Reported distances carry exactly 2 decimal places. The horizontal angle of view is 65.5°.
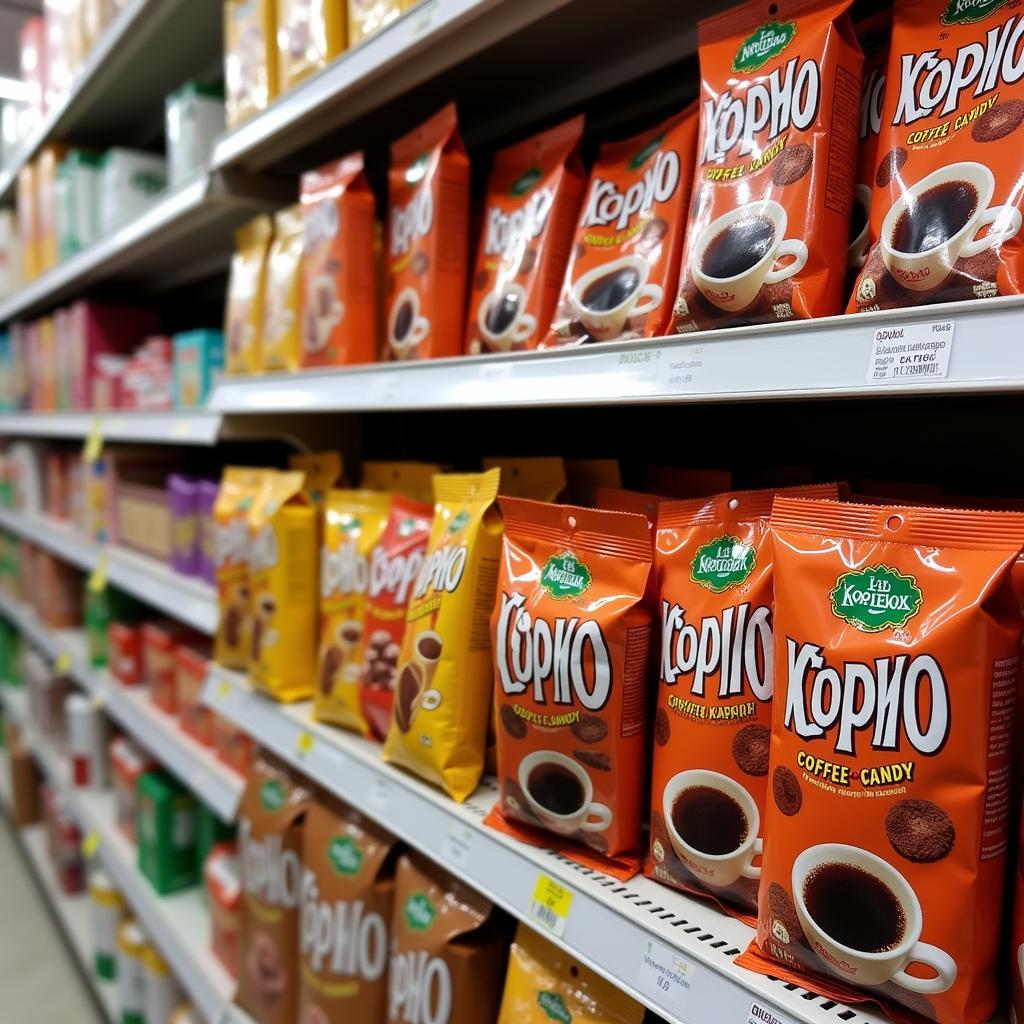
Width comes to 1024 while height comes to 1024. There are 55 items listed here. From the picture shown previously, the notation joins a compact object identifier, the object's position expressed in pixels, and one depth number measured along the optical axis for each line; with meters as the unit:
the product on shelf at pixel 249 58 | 1.27
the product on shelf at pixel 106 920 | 2.10
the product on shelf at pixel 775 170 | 0.62
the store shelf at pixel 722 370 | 0.49
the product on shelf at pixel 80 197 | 2.29
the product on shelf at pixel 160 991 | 1.82
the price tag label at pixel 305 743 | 1.13
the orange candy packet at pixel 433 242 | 1.00
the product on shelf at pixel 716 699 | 0.65
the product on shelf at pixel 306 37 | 1.13
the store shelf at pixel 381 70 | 0.84
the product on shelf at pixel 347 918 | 1.05
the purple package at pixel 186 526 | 1.72
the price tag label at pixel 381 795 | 0.97
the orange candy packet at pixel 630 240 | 0.76
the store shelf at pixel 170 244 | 1.42
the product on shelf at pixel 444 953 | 0.90
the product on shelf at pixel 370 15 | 0.99
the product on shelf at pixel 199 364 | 1.64
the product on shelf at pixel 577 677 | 0.73
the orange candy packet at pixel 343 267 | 1.13
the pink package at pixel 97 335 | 2.26
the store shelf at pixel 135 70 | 1.67
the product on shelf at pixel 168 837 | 1.86
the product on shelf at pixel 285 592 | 1.24
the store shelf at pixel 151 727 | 1.55
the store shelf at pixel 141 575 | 1.57
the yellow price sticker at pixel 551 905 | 0.73
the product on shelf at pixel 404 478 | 1.18
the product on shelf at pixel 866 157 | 0.64
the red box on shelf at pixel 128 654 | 2.15
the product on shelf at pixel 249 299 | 1.36
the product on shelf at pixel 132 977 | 1.92
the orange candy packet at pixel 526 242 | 0.89
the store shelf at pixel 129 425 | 1.45
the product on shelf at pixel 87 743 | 2.39
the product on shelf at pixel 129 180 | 2.09
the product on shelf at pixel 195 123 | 1.65
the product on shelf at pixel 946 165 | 0.53
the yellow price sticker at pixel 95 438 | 2.00
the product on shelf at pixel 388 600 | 1.04
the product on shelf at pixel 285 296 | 1.25
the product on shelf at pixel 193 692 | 1.75
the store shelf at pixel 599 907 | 0.59
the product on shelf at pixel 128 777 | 2.06
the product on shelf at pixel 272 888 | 1.21
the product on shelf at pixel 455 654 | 0.90
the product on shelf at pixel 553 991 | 0.75
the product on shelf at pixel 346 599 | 1.13
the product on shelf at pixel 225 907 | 1.49
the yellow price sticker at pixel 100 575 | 2.03
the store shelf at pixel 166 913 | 1.48
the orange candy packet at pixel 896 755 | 0.51
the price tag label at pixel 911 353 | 0.51
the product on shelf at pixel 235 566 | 1.34
